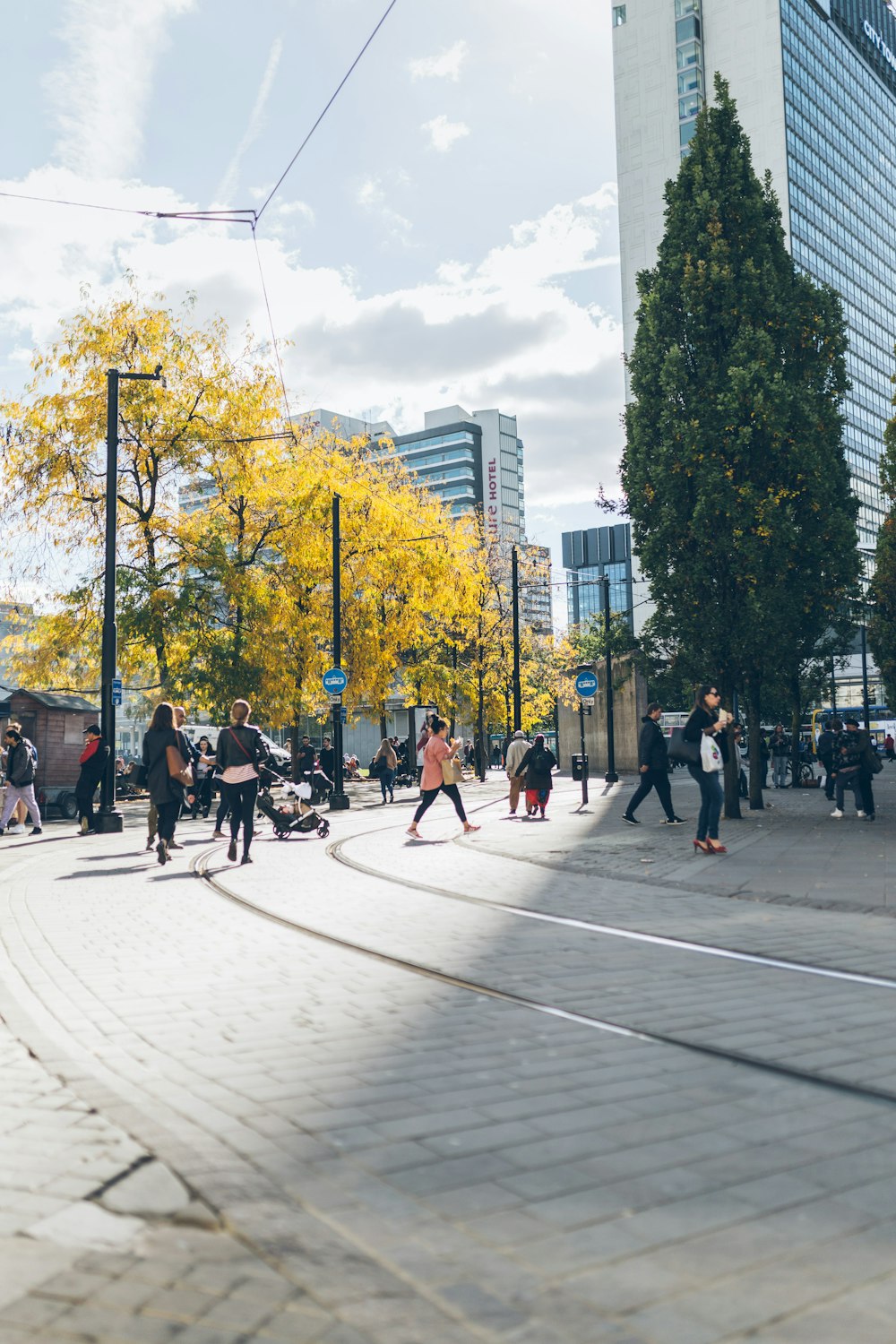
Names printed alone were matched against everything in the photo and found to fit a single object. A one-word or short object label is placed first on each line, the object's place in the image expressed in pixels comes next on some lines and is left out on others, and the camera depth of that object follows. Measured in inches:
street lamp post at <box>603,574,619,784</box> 1344.7
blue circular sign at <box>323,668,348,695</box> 1000.2
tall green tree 726.5
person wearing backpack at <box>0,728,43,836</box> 708.0
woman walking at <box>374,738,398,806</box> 1144.2
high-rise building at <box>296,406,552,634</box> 5762.8
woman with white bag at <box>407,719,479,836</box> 646.5
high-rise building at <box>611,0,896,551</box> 3720.5
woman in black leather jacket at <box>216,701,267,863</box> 513.7
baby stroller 671.1
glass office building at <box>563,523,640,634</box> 4889.3
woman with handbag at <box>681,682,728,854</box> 514.3
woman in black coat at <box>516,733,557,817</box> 799.7
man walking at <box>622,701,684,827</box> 687.7
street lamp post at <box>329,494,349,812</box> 1029.8
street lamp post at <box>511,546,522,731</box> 1446.9
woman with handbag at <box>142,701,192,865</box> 529.0
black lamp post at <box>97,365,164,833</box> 740.6
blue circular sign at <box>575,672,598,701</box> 1039.6
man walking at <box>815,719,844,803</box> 910.4
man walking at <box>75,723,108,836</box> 708.0
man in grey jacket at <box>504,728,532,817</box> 820.0
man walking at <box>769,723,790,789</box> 1113.4
